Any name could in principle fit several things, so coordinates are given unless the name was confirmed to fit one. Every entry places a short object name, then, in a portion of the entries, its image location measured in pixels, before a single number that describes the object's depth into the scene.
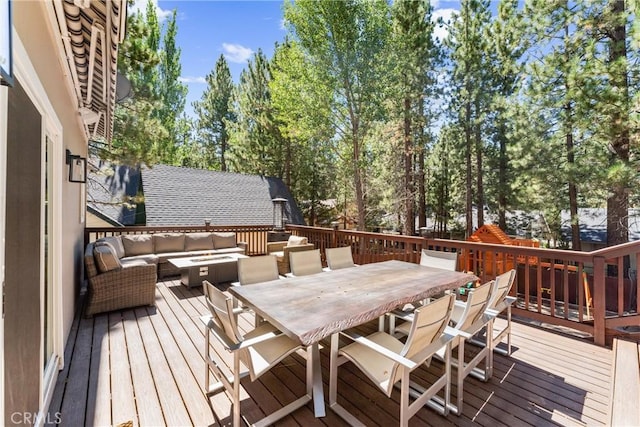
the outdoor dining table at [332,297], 1.99
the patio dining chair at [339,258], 4.03
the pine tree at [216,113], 21.25
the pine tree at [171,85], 15.23
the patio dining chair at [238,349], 1.89
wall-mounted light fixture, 3.40
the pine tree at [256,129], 16.92
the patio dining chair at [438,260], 3.81
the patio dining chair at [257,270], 3.08
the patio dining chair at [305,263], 3.58
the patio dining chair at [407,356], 1.79
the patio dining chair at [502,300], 2.66
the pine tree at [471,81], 12.48
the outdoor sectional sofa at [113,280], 3.91
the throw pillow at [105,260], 3.99
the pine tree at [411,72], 11.40
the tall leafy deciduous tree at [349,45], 9.52
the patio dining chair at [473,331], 2.21
